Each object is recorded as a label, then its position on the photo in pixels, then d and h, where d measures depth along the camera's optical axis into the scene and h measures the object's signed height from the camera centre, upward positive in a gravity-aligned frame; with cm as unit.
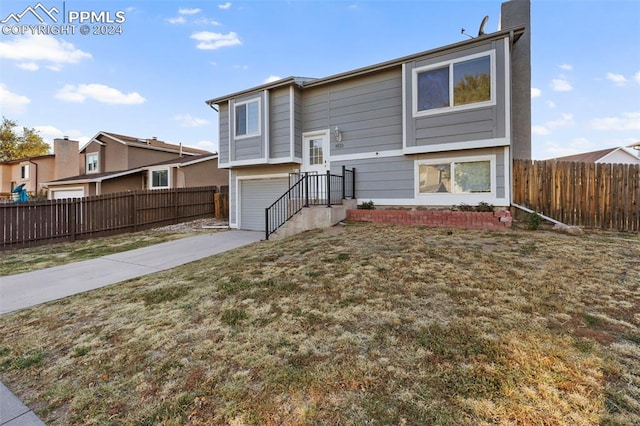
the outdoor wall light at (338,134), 956 +237
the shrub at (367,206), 891 +0
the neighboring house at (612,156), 1825 +325
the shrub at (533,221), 664 -35
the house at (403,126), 726 +244
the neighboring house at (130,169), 1700 +233
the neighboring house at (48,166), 2411 +344
